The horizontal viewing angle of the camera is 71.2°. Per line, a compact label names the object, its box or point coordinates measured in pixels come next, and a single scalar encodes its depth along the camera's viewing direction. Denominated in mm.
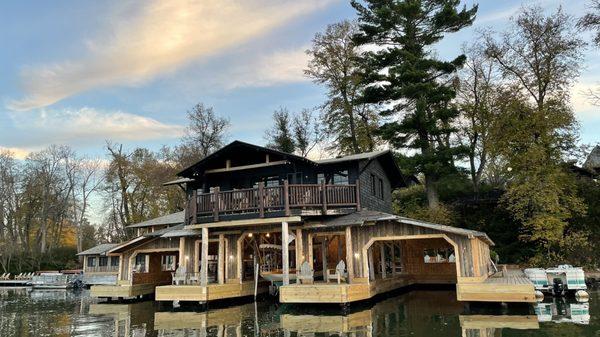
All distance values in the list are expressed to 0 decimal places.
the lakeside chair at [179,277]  18812
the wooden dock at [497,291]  13352
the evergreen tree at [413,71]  27875
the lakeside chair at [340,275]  16094
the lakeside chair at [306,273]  16250
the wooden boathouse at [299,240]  15711
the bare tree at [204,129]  40656
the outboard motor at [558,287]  17078
